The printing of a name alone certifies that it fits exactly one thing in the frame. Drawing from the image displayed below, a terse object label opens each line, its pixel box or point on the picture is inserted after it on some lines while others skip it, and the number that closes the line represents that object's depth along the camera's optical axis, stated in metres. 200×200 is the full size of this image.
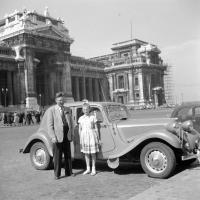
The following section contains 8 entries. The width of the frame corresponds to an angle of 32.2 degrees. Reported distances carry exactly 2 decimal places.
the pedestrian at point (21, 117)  35.44
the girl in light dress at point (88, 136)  7.51
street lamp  56.58
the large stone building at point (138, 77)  86.62
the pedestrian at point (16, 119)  36.80
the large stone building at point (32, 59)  55.81
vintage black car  10.19
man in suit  7.40
